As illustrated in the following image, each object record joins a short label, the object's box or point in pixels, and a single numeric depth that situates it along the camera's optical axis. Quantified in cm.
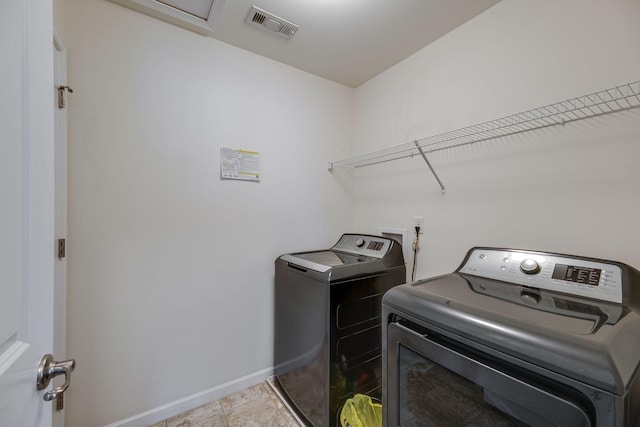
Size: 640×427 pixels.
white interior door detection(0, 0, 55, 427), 46
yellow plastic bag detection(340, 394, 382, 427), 128
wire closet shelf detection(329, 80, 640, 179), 102
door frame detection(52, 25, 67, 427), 122
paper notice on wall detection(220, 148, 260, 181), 173
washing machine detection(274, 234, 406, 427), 136
